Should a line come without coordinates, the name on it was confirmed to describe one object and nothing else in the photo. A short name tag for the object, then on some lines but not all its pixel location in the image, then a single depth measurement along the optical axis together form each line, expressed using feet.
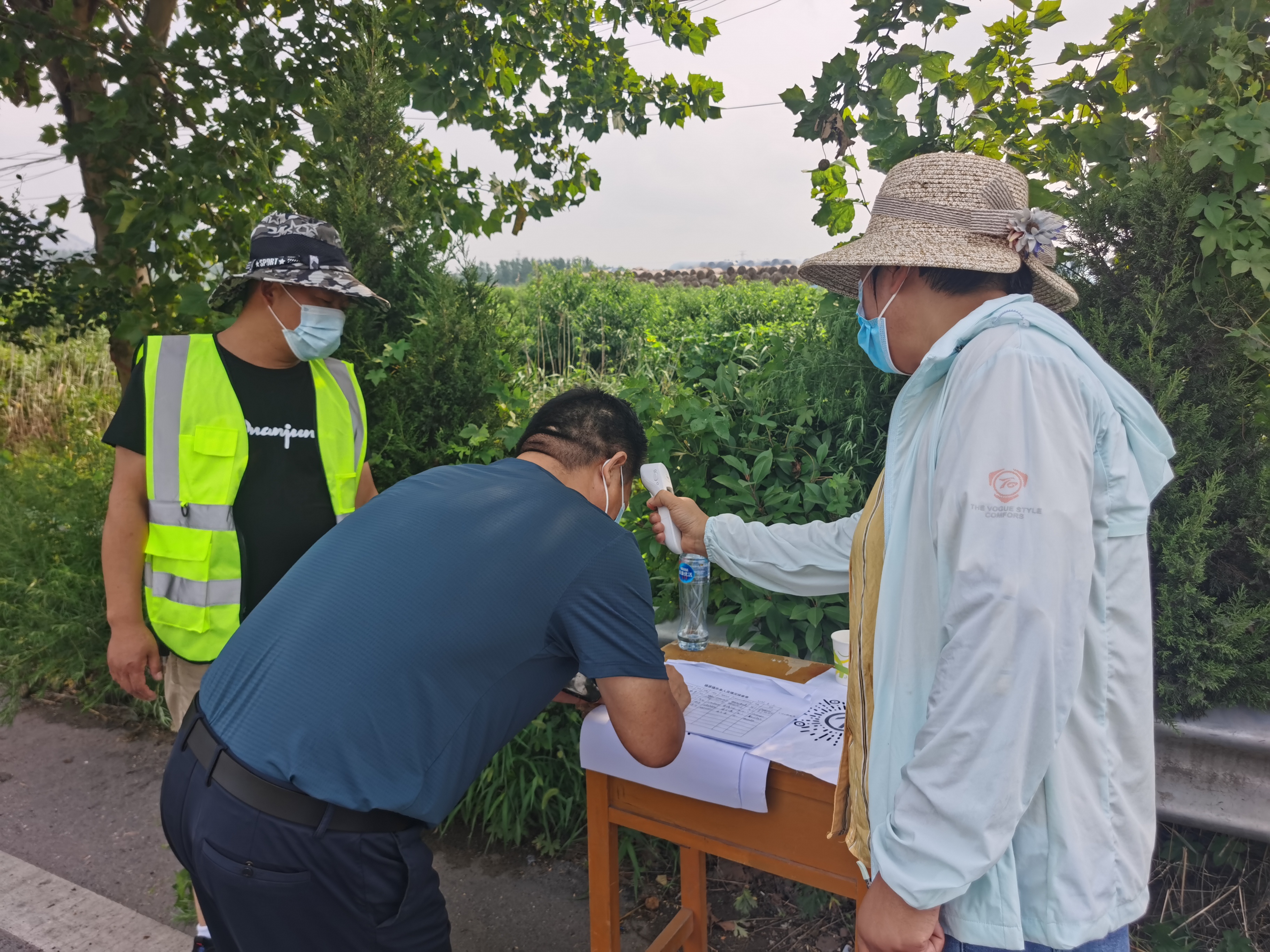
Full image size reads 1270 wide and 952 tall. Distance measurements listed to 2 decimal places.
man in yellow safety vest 8.41
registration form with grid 7.02
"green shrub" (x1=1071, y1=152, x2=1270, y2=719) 7.89
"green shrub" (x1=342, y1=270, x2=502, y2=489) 12.94
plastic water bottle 9.45
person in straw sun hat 3.76
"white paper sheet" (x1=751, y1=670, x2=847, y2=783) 6.41
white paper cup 7.83
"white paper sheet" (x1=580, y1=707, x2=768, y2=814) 6.48
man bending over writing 5.20
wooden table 6.41
